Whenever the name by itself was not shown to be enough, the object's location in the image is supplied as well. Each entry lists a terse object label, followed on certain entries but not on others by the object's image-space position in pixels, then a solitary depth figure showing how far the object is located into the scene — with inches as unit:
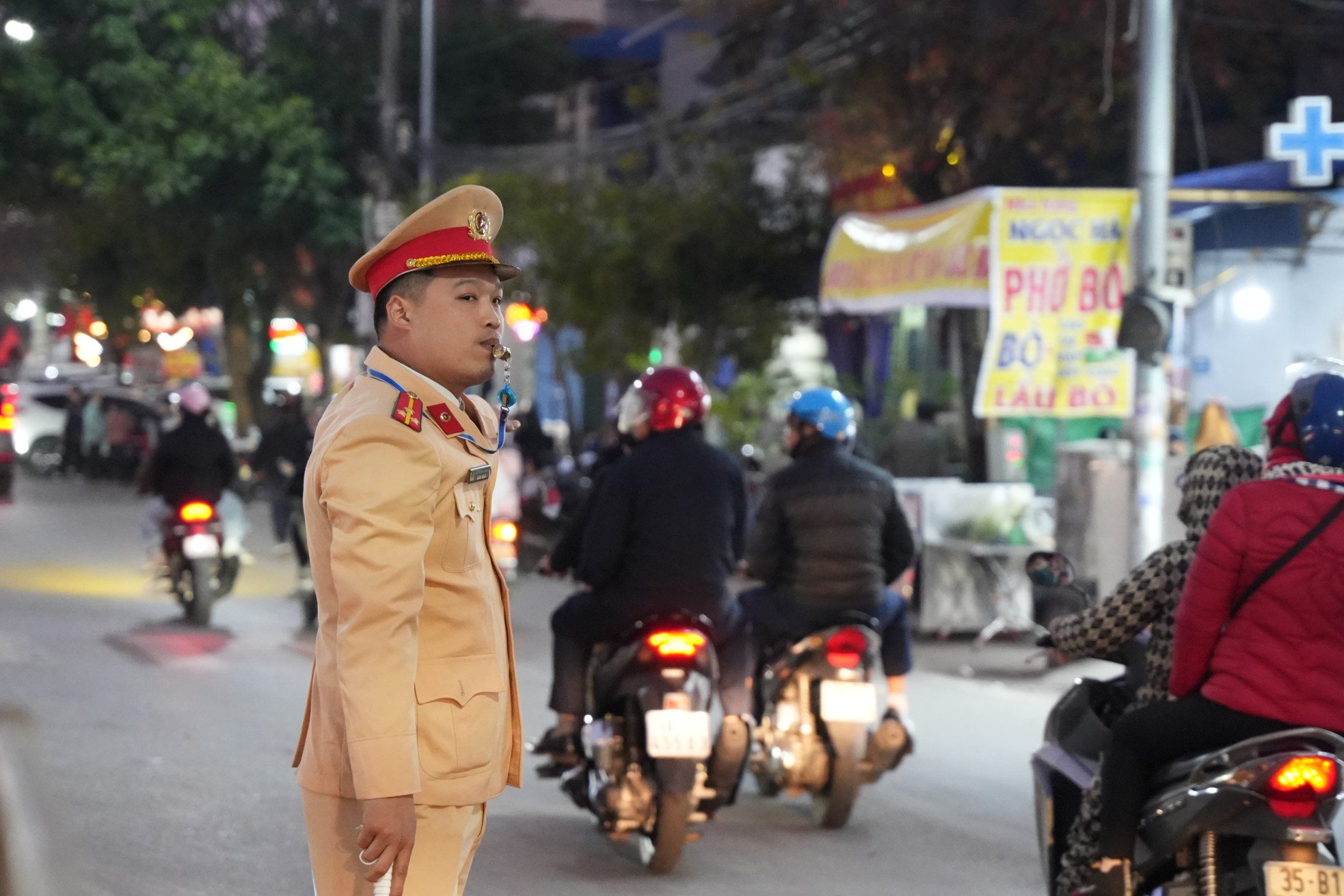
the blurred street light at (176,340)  1724.9
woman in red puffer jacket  171.2
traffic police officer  117.4
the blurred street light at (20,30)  1002.1
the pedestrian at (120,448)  1261.1
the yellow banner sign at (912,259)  505.0
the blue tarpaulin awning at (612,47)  1482.5
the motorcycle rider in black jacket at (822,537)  295.0
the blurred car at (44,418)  1285.7
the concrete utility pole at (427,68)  1147.9
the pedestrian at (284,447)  654.5
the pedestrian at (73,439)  1266.0
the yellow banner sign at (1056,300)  477.7
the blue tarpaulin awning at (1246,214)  519.5
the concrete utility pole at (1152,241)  445.1
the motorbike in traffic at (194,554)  522.9
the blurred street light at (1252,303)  637.3
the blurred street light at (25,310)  2793.6
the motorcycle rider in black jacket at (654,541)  268.4
